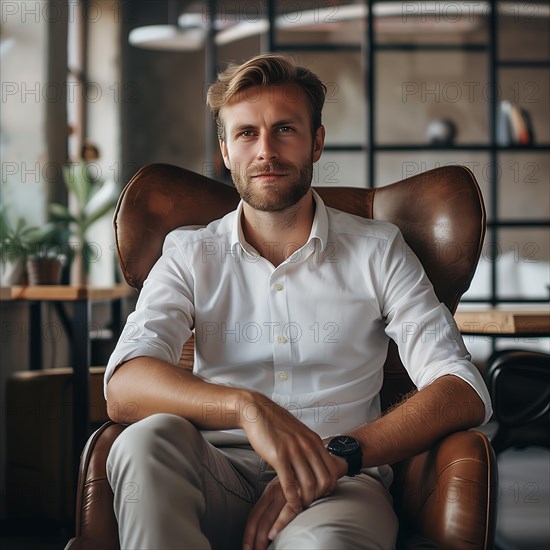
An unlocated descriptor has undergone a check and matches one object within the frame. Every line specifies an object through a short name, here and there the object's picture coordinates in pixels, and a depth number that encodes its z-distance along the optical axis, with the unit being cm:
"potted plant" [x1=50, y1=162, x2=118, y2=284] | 448
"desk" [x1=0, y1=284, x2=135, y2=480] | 272
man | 132
